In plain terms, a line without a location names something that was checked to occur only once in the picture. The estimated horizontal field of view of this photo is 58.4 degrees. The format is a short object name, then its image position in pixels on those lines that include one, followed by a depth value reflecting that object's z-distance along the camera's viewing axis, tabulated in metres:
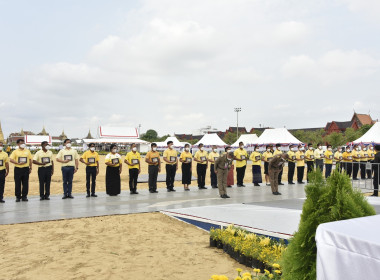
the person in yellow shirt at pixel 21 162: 10.45
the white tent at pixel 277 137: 32.69
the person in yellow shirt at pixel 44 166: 10.77
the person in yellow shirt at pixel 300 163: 15.98
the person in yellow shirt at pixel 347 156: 17.03
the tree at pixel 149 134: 120.34
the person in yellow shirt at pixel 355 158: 16.66
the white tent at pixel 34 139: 63.75
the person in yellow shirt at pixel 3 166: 10.33
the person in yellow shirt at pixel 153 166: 12.55
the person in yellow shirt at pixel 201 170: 14.05
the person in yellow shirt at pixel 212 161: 14.57
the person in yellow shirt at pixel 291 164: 15.84
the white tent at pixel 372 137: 24.66
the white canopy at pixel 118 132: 48.92
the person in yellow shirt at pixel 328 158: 16.20
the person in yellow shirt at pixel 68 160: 11.00
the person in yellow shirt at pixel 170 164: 12.88
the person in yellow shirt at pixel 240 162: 14.36
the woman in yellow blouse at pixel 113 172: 11.77
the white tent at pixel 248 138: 46.60
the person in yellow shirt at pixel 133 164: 12.07
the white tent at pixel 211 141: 44.34
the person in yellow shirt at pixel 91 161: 11.46
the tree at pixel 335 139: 51.59
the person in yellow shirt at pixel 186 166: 13.50
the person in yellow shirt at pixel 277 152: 13.68
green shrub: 2.18
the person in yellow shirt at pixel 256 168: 14.98
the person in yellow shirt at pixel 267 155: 15.12
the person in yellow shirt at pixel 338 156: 17.65
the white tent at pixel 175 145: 56.33
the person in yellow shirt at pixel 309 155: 16.48
